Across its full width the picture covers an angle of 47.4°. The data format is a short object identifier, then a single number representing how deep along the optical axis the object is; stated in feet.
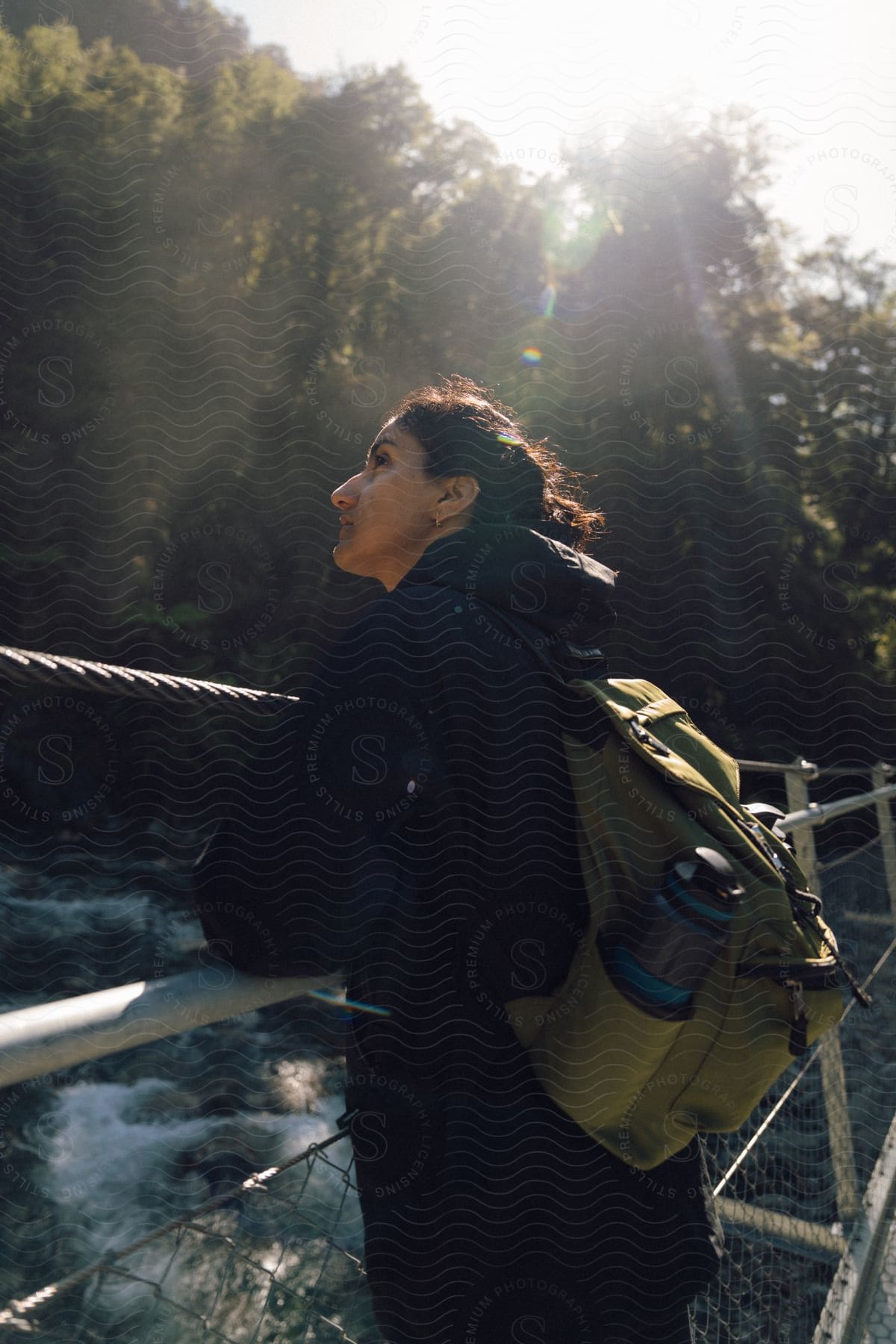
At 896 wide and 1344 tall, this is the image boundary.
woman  1.78
